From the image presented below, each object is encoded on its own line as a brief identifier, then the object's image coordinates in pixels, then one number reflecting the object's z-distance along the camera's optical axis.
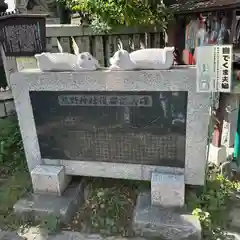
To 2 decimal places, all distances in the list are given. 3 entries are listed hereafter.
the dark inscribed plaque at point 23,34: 4.00
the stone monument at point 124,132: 2.46
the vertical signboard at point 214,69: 2.21
